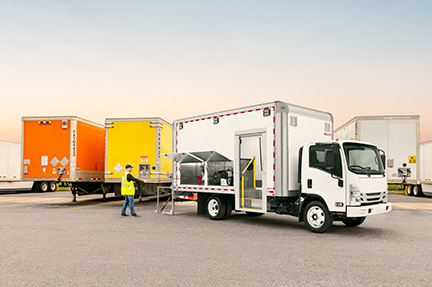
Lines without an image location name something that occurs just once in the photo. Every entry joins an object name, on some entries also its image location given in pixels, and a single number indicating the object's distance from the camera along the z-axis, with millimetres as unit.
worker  12375
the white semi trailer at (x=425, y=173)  23203
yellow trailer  15945
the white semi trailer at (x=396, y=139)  19312
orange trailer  16906
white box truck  9250
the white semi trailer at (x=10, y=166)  26891
